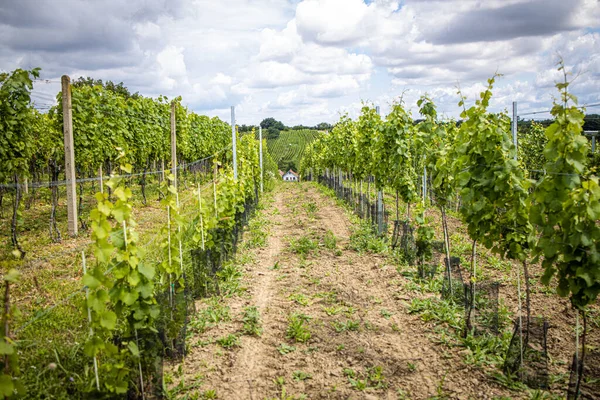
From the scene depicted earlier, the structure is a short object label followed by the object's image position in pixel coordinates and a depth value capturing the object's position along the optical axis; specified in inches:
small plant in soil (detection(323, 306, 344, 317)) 239.6
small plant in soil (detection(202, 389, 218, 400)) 158.7
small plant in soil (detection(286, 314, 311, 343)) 206.9
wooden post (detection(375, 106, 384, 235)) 400.4
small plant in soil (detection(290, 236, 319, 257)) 371.7
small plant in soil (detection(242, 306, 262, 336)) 213.6
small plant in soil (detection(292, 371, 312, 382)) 173.5
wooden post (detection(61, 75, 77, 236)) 329.4
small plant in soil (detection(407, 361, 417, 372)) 179.0
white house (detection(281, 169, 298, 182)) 2743.6
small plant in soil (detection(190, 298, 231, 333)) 215.3
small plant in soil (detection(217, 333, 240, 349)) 199.0
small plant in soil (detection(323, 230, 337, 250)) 382.7
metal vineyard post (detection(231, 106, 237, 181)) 420.8
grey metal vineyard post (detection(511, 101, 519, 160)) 271.1
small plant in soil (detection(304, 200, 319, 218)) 580.8
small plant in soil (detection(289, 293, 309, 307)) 254.1
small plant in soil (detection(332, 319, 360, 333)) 217.8
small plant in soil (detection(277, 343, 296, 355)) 195.9
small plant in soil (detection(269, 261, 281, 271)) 330.2
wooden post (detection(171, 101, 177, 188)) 374.6
